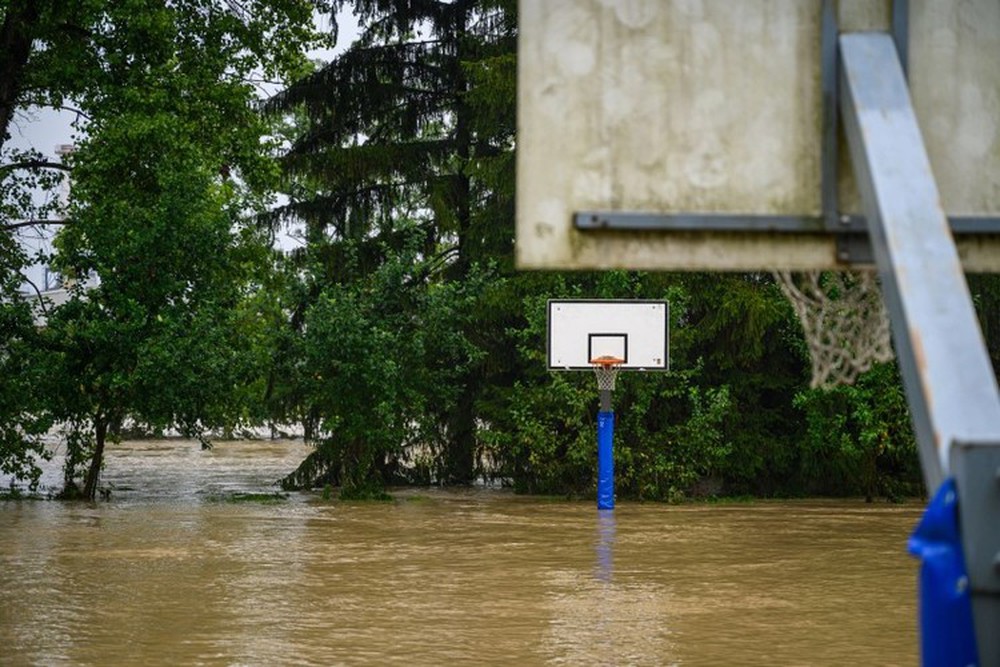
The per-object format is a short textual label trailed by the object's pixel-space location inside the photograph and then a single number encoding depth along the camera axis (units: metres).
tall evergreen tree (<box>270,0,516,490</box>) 31.14
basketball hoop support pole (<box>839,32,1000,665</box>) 3.85
